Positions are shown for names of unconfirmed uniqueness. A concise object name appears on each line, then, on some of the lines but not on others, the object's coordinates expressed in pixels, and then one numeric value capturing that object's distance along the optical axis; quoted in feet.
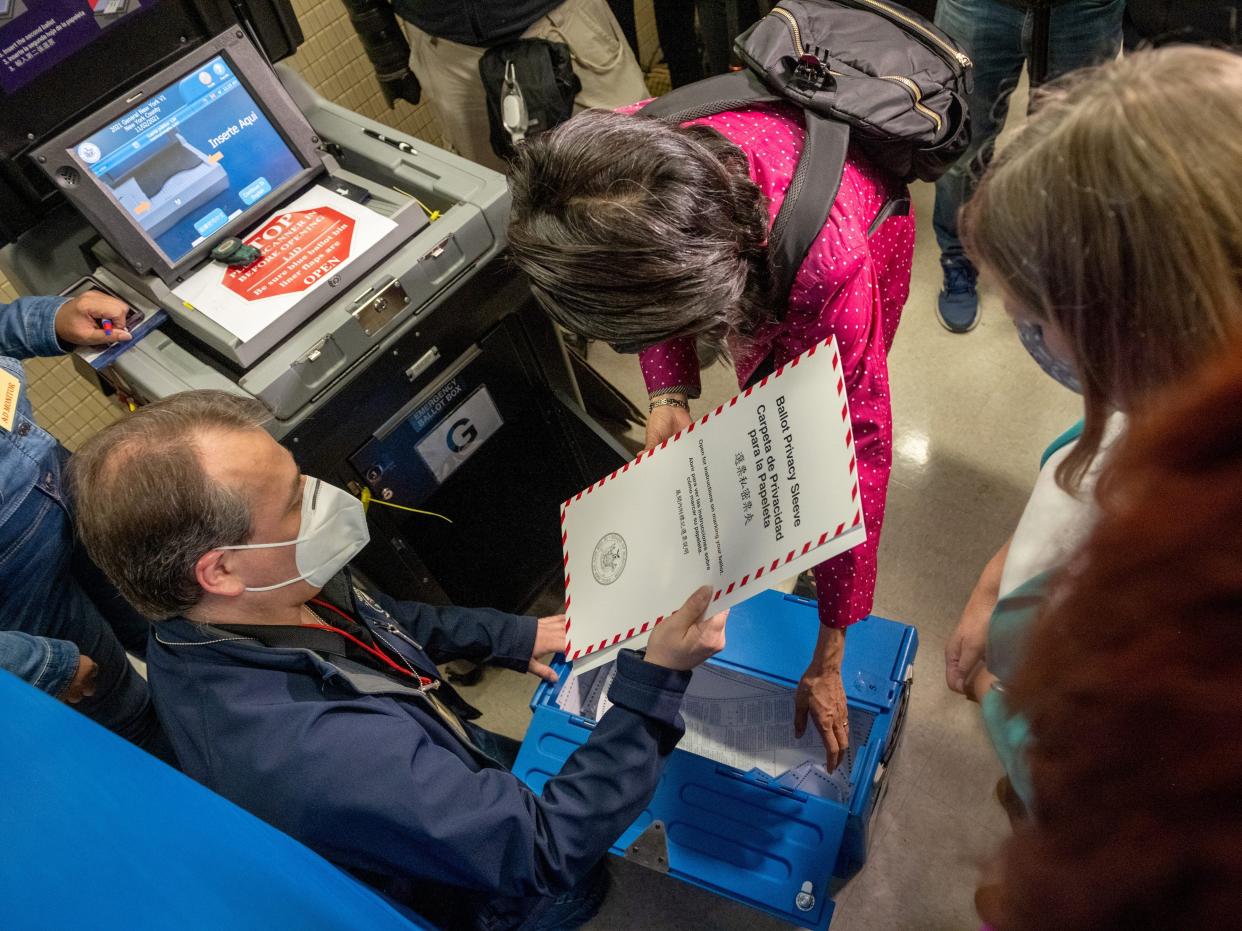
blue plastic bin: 4.94
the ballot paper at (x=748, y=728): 5.23
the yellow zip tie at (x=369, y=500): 5.76
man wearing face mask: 3.51
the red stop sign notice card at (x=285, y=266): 5.13
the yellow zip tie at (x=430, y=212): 5.64
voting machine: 4.99
